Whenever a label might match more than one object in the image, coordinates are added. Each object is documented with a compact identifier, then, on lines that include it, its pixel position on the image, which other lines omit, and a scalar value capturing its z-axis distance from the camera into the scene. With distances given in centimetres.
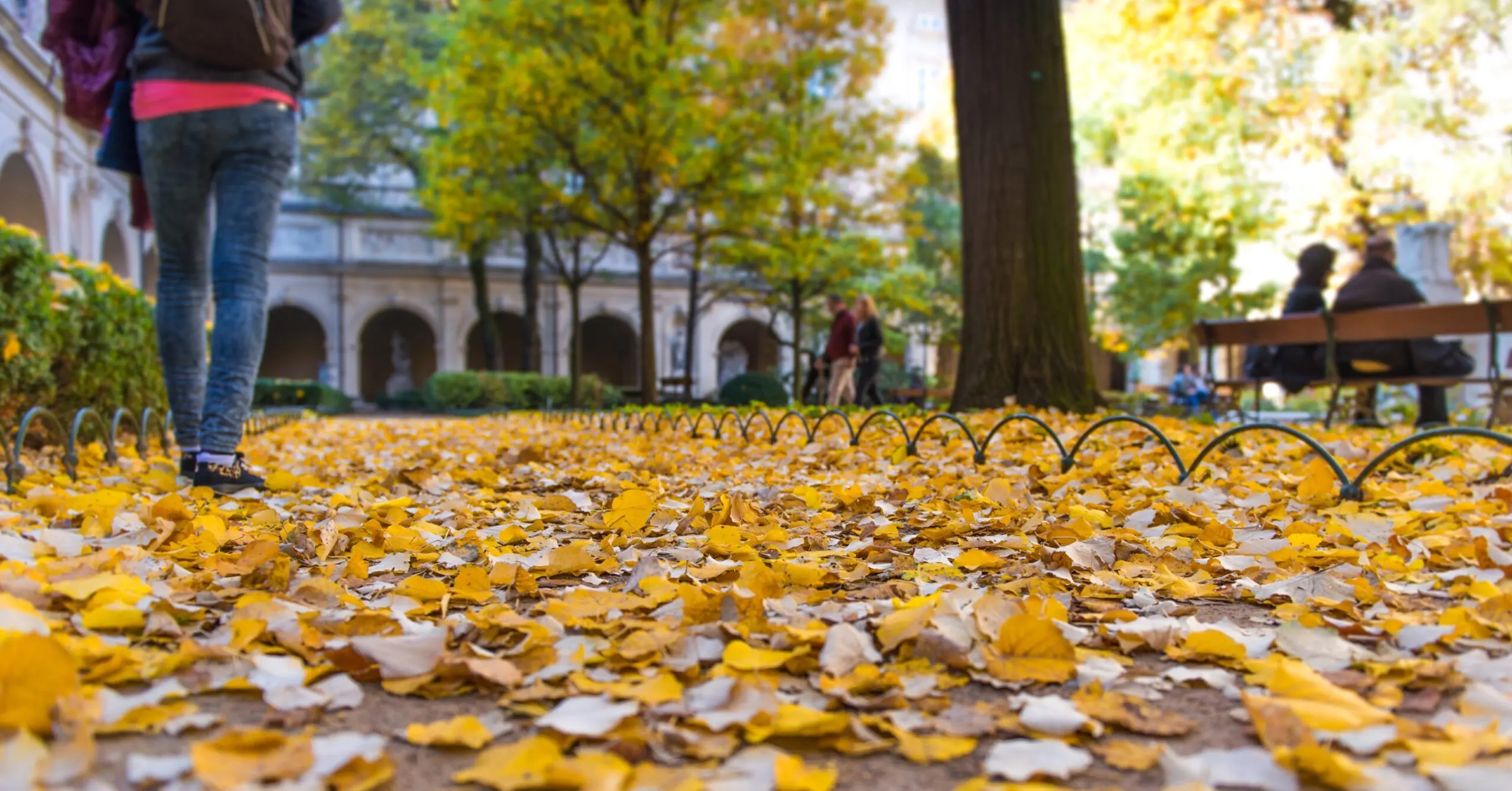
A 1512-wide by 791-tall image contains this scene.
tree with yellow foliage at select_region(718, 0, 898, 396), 1470
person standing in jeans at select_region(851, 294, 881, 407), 1193
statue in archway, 3300
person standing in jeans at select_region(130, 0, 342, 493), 346
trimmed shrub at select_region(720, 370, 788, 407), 1273
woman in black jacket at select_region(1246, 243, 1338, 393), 830
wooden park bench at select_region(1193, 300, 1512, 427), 678
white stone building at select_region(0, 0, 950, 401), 3030
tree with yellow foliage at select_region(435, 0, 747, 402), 1309
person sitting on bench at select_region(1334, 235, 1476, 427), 730
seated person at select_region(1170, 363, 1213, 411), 2695
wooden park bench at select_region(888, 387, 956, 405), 1680
